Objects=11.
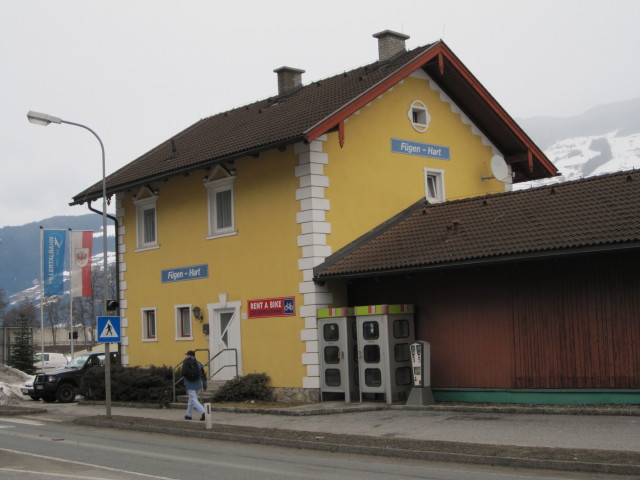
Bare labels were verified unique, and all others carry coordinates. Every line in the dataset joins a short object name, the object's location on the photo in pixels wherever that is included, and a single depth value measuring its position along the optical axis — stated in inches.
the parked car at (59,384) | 1113.4
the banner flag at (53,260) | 1440.7
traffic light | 853.2
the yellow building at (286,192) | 855.1
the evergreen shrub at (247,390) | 871.7
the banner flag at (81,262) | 1337.4
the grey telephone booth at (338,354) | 808.9
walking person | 753.6
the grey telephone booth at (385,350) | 771.4
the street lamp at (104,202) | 821.2
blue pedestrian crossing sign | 813.2
